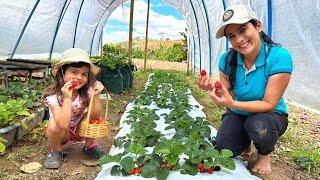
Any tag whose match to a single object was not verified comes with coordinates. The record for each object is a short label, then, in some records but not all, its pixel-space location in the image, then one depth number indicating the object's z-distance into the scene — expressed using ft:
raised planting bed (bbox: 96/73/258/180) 4.38
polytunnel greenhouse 4.52
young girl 5.43
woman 4.83
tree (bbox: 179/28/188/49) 39.58
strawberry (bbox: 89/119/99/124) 5.81
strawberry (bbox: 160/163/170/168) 4.50
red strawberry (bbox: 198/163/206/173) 4.49
